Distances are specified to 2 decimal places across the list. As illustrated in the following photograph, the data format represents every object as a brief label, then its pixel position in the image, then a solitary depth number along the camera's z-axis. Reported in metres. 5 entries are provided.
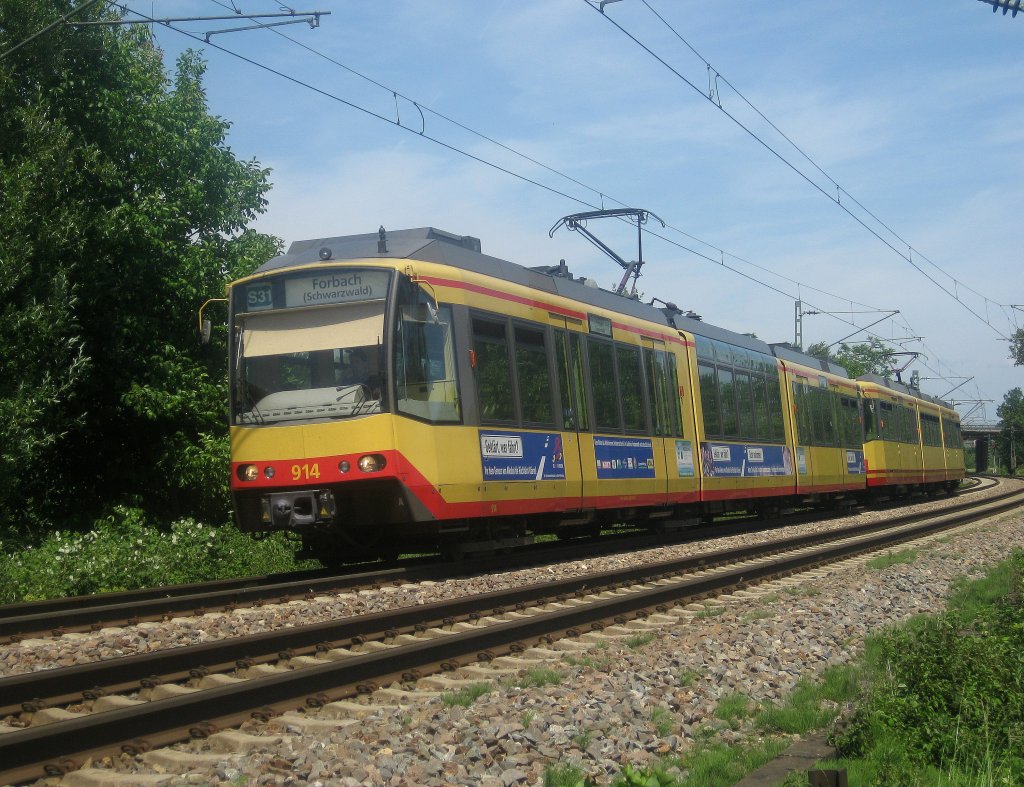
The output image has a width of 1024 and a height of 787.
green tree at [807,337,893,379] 90.06
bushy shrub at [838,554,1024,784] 5.27
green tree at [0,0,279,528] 16.95
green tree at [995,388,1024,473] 97.12
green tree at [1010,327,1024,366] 85.38
